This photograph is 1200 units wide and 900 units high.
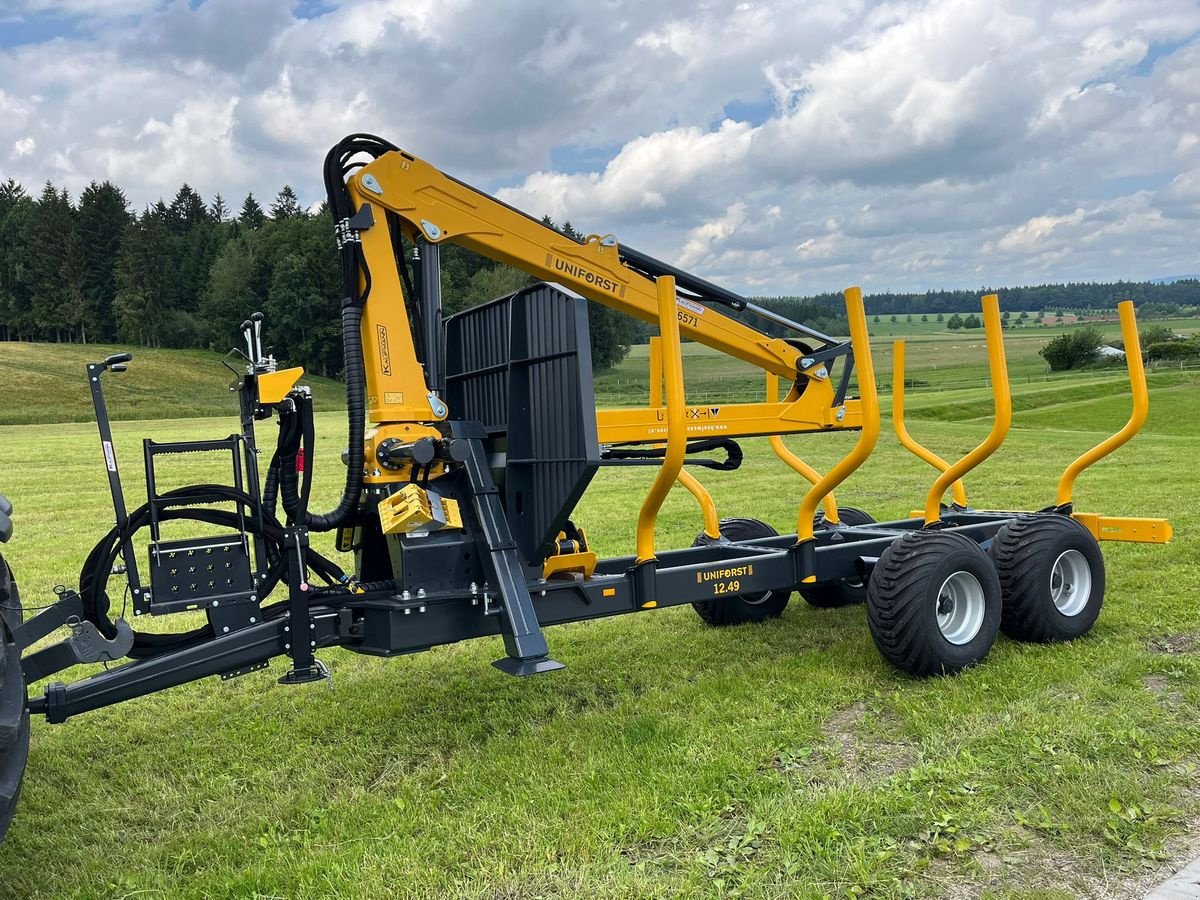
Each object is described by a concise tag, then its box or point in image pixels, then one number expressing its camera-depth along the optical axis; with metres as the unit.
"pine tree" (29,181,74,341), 75.94
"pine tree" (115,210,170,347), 73.00
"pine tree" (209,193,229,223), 108.88
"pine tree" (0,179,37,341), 78.06
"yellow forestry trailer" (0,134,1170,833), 4.19
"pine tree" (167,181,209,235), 99.38
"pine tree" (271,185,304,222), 96.66
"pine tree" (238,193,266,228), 99.62
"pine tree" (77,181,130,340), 77.12
